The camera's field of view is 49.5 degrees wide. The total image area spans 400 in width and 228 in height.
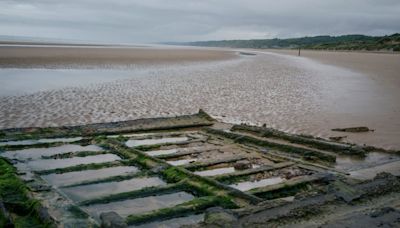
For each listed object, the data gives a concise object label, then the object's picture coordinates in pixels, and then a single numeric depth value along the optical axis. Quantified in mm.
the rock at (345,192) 5246
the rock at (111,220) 4148
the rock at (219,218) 4289
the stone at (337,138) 10081
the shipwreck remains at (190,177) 4719
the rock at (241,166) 7125
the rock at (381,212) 4557
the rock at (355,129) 11273
